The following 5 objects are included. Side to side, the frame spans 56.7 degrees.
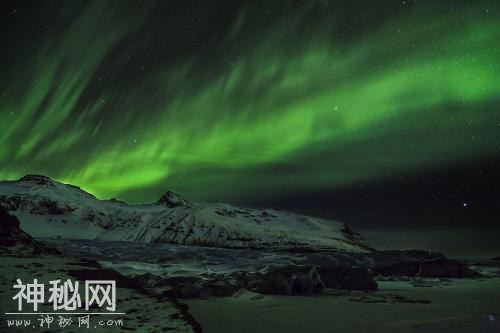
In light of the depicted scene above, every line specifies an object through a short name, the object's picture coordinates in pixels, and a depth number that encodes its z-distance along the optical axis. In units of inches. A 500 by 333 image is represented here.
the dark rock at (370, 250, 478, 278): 1172.8
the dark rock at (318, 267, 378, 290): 783.7
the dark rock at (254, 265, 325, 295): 716.0
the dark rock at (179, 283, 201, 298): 662.5
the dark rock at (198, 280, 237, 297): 671.8
